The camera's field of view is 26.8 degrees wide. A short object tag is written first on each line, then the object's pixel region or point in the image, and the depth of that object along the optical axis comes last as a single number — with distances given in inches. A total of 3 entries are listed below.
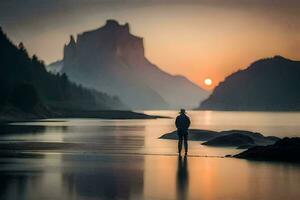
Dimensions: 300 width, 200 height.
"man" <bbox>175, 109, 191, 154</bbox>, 1548.6
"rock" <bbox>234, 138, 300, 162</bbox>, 1366.9
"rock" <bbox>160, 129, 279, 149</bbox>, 2090.6
